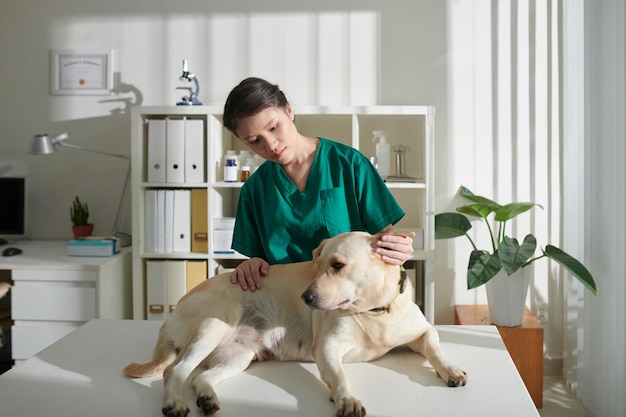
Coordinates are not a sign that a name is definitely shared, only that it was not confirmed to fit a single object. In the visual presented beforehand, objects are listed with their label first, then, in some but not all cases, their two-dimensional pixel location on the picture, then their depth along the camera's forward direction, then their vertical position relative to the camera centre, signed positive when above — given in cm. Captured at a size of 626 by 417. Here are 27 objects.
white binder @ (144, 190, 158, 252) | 317 -4
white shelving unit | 304 +28
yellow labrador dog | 119 -25
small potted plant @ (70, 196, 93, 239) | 342 -6
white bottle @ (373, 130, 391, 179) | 320 +30
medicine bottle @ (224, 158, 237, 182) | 313 +22
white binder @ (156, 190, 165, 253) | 316 -7
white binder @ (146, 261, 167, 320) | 317 -41
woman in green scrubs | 168 +5
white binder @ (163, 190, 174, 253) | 316 -6
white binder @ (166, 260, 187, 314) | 315 -35
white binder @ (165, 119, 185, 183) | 312 +32
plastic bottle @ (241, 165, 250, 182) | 314 +21
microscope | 319 +66
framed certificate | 352 +82
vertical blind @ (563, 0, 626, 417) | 246 +10
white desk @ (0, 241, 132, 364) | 293 -42
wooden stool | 290 -68
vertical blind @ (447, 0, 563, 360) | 333 +51
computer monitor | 350 +3
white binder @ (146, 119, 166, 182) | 312 +32
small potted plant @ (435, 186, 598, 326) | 280 -24
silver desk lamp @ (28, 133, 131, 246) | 314 +33
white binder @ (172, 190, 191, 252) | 315 -3
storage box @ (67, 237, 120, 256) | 312 -18
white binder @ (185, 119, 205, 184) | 312 +32
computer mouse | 307 -20
